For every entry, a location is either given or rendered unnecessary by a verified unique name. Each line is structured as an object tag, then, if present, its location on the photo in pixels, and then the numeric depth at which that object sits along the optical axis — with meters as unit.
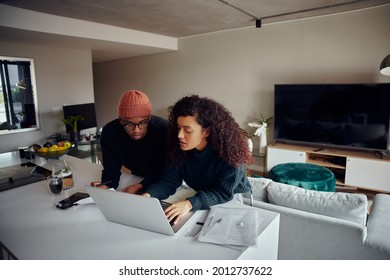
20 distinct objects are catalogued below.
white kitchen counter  0.94
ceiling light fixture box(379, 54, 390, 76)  2.55
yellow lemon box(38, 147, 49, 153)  1.83
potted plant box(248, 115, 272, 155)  4.08
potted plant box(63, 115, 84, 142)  3.95
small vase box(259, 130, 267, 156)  4.09
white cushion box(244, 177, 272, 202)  1.80
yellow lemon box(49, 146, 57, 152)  1.84
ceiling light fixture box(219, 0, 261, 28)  3.01
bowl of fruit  1.84
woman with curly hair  1.28
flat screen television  3.34
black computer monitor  3.98
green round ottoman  2.81
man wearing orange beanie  1.51
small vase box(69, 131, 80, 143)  3.96
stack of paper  0.96
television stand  3.23
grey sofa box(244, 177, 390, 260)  1.42
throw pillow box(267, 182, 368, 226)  1.54
